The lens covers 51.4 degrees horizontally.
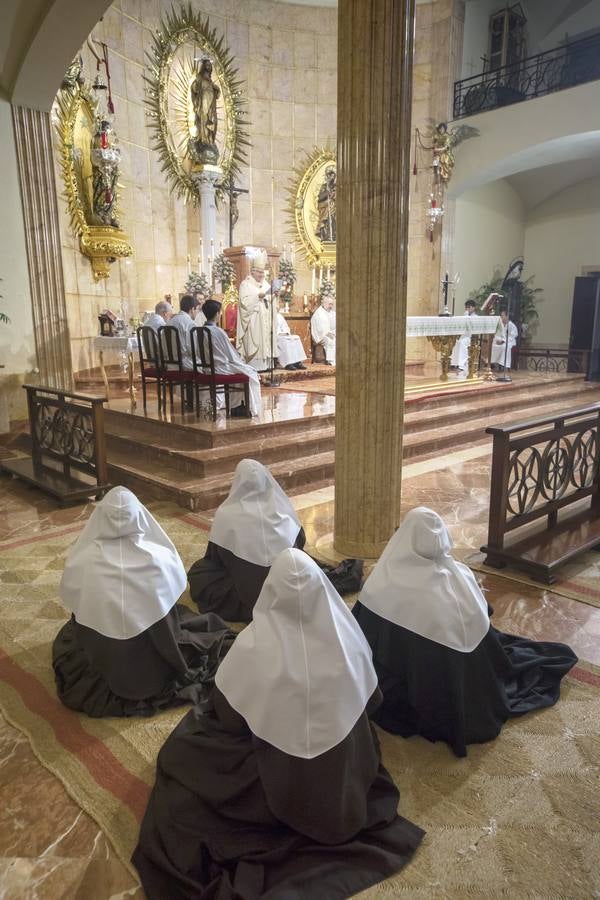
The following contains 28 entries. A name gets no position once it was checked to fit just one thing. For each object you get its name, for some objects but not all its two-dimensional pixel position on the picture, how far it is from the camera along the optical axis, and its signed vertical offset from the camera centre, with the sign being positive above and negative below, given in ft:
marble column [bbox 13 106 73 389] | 25.35 +2.90
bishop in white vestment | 34.27 -0.29
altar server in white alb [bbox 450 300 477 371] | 45.14 -2.93
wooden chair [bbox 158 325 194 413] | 24.50 -1.84
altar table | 32.50 -0.82
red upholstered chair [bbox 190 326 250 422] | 23.26 -2.21
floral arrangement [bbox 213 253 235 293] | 38.27 +2.57
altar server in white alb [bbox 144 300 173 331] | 28.40 -0.05
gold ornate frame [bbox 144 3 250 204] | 38.91 +13.80
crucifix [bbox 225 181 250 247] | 43.19 +7.95
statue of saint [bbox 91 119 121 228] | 32.30 +7.36
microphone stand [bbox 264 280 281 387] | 34.58 -3.71
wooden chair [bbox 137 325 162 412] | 25.50 -1.46
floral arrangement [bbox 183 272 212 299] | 36.86 +1.73
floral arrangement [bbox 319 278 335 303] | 42.47 +1.58
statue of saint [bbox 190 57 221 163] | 40.19 +12.96
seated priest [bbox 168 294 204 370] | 25.48 -0.33
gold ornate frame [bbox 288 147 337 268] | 46.26 +8.03
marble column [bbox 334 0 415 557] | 12.87 +1.09
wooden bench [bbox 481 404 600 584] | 13.47 -4.54
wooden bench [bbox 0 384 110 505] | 19.02 -4.46
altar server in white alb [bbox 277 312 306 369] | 38.47 -2.05
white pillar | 40.37 +7.36
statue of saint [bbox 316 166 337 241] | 46.26 +7.76
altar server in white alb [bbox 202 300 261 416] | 23.90 -1.66
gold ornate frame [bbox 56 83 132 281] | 31.73 +7.25
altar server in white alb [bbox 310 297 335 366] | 41.86 -0.83
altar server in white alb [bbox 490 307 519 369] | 42.47 -2.13
